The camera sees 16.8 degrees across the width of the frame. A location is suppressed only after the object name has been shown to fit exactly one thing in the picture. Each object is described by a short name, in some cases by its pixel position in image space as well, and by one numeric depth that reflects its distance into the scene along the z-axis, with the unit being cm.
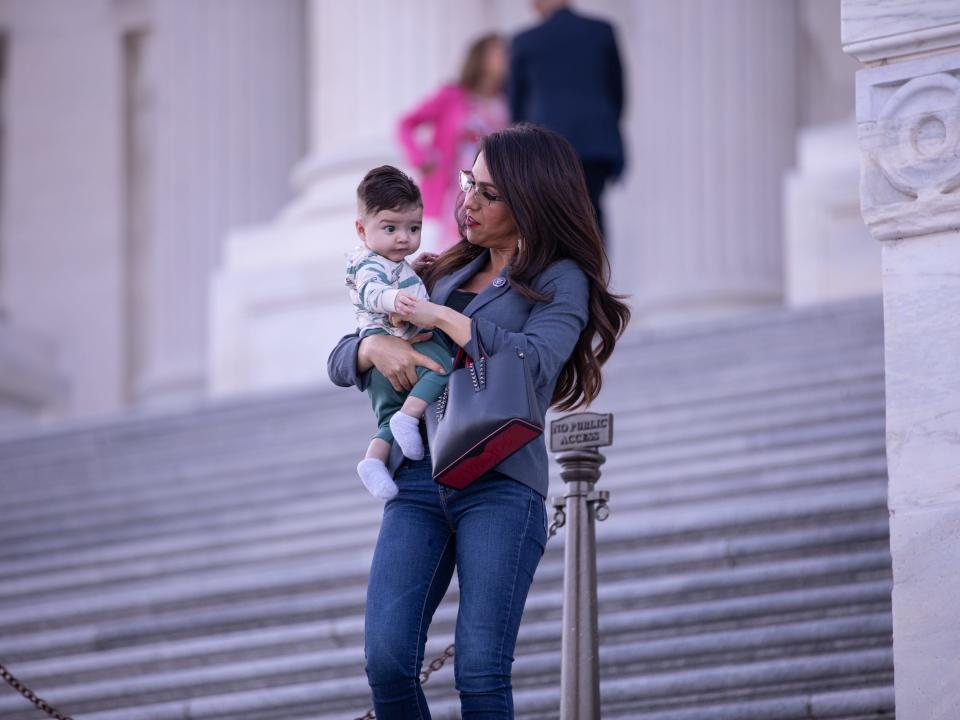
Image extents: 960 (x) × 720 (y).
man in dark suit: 1825
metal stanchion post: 887
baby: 841
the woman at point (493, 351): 815
